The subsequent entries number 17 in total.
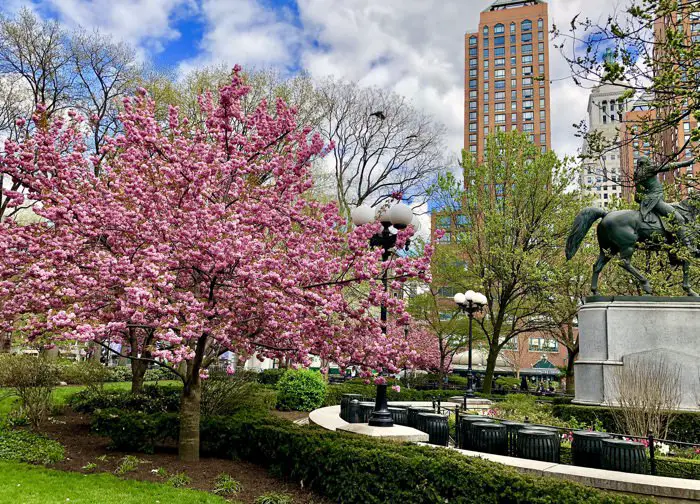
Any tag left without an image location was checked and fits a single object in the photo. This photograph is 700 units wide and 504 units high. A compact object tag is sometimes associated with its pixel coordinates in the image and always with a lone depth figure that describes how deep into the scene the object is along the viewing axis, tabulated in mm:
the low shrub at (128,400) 12961
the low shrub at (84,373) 15797
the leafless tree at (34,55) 23141
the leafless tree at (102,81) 24422
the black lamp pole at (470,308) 19847
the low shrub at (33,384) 11711
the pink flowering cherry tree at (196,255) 7449
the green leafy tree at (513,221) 21797
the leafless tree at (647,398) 9742
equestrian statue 12312
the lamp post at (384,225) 9055
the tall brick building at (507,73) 106375
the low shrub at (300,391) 17516
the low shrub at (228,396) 12086
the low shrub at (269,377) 27206
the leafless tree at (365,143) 31016
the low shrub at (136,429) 9641
